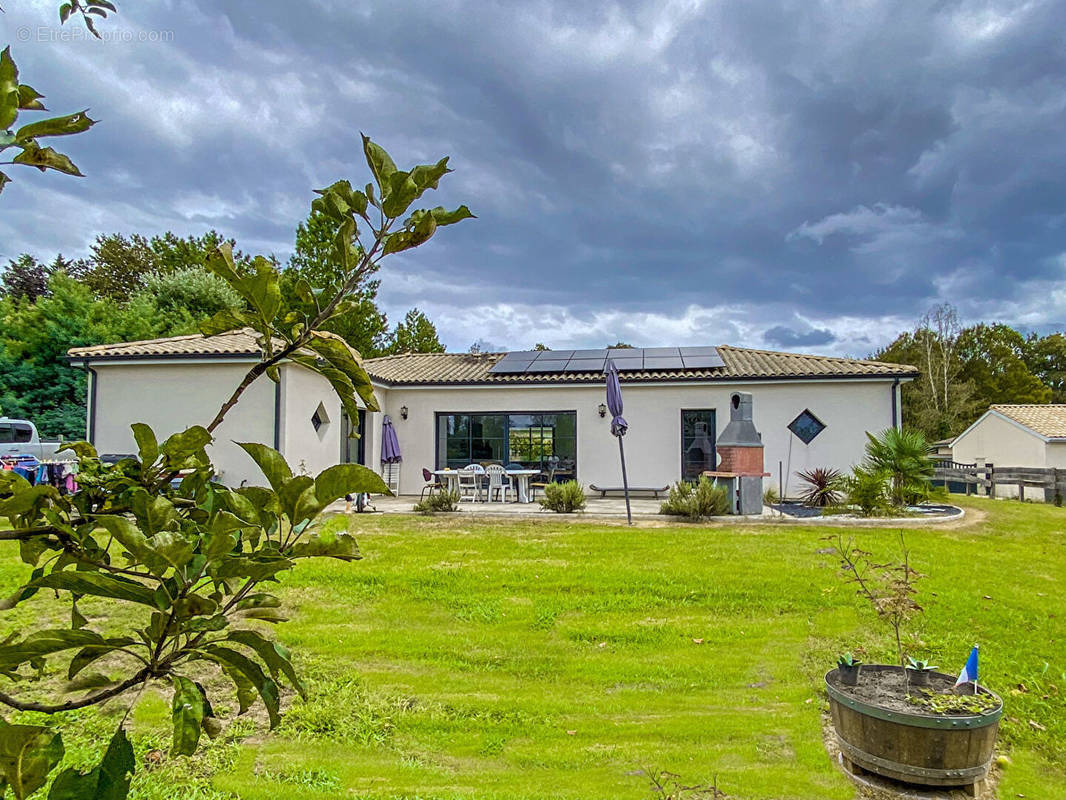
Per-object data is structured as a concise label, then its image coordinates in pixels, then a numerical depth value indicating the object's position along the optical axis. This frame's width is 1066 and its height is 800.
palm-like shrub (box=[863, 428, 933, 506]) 12.20
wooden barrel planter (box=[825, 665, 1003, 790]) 3.37
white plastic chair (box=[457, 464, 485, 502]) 14.32
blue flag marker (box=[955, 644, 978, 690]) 3.74
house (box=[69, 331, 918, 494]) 12.47
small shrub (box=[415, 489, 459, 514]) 12.34
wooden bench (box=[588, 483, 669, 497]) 15.05
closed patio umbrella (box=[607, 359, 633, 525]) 11.88
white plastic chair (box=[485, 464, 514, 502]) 14.23
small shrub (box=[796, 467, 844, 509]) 12.73
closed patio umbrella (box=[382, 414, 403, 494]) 14.88
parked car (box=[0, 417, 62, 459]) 14.60
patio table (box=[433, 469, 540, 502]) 14.00
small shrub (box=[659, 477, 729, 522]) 11.41
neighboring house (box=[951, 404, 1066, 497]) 23.52
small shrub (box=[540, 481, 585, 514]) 12.33
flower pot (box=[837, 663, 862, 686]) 4.04
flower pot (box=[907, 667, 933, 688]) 4.05
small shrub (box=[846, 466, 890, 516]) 11.60
